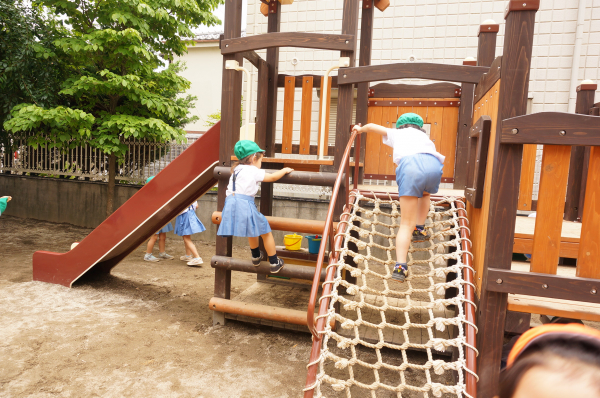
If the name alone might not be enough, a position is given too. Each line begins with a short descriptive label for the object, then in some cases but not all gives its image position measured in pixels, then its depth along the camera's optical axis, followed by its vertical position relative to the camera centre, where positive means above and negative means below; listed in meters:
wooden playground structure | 2.16 +0.04
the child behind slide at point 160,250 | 6.82 -1.66
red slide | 4.59 -0.76
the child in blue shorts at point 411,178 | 3.10 -0.08
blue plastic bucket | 5.24 -1.09
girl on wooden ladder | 3.77 -0.38
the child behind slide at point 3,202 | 5.18 -0.73
